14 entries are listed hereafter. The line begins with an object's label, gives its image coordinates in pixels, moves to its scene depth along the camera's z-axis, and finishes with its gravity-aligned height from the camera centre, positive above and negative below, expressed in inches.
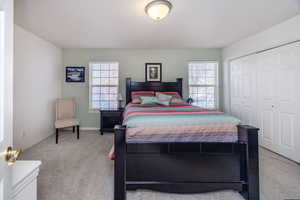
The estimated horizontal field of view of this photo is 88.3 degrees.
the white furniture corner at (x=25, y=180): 36.2 -19.7
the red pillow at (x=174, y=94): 164.4 +8.0
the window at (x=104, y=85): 183.5 +19.7
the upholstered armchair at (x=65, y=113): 139.8 -11.7
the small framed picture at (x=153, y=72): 181.3 +34.6
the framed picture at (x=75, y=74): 179.6 +32.1
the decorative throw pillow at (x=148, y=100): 144.8 +1.3
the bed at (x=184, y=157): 65.8 -24.2
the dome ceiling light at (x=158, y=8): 81.9 +50.9
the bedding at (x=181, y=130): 67.4 -12.5
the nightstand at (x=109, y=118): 164.1 -18.2
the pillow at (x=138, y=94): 156.1 +7.9
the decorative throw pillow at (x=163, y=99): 143.6 +2.3
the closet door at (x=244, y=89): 140.2 +11.7
